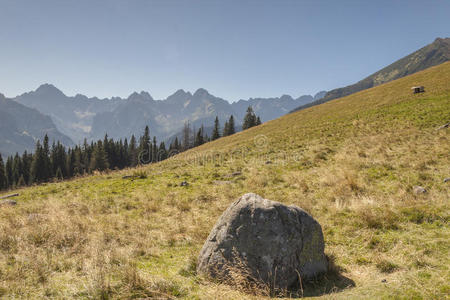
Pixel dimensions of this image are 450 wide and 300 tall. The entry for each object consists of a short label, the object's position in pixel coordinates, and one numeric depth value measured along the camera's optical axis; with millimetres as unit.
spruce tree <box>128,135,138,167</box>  102525
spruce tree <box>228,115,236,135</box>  92438
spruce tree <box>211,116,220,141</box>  97562
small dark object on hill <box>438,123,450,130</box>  16200
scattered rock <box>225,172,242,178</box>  14904
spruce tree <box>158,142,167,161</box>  110662
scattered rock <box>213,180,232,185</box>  13270
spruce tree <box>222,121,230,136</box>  94938
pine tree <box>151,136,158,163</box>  92900
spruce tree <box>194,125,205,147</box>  93594
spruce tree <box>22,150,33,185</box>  89150
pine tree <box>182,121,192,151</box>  108369
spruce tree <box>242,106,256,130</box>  90000
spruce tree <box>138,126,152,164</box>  91375
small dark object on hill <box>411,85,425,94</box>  30062
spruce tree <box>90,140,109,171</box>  78375
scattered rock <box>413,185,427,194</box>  7820
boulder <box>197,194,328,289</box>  4449
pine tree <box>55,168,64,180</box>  83344
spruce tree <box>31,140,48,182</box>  81688
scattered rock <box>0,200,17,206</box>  12461
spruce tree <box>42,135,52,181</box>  84375
